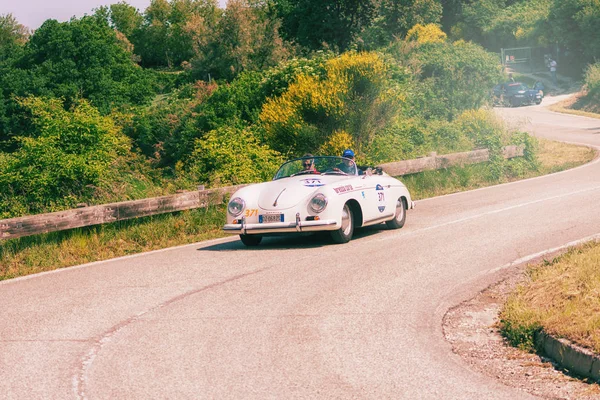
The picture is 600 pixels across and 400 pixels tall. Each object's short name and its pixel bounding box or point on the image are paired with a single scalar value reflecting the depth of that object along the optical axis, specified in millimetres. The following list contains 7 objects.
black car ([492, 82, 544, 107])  60625
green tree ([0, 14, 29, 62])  105206
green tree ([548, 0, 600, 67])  69625
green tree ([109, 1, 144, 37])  117188
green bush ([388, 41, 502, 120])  36938
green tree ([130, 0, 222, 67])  105625
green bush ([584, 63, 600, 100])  56344
